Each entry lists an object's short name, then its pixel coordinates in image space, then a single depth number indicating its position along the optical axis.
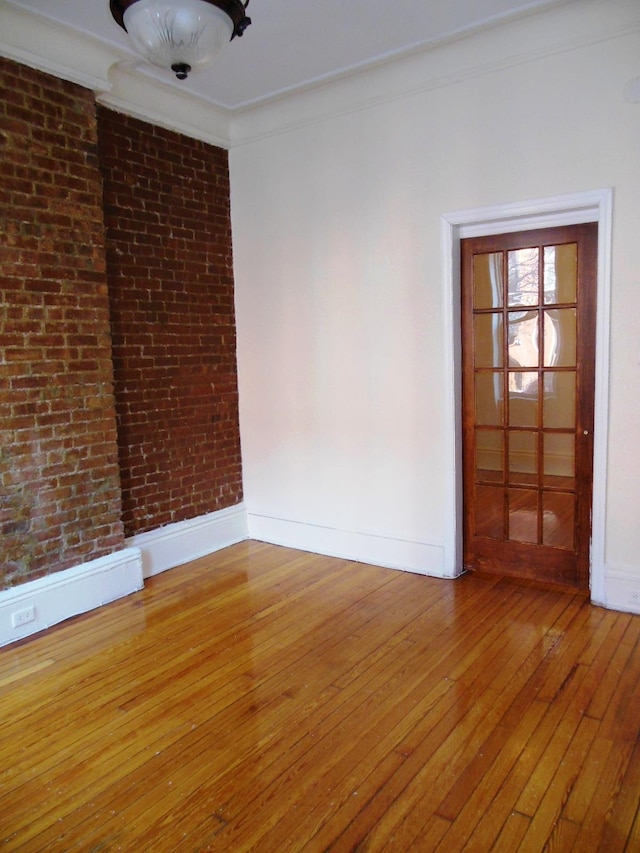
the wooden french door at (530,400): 3.67
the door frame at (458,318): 3.41
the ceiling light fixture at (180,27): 2.03
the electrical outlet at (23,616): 3.44
